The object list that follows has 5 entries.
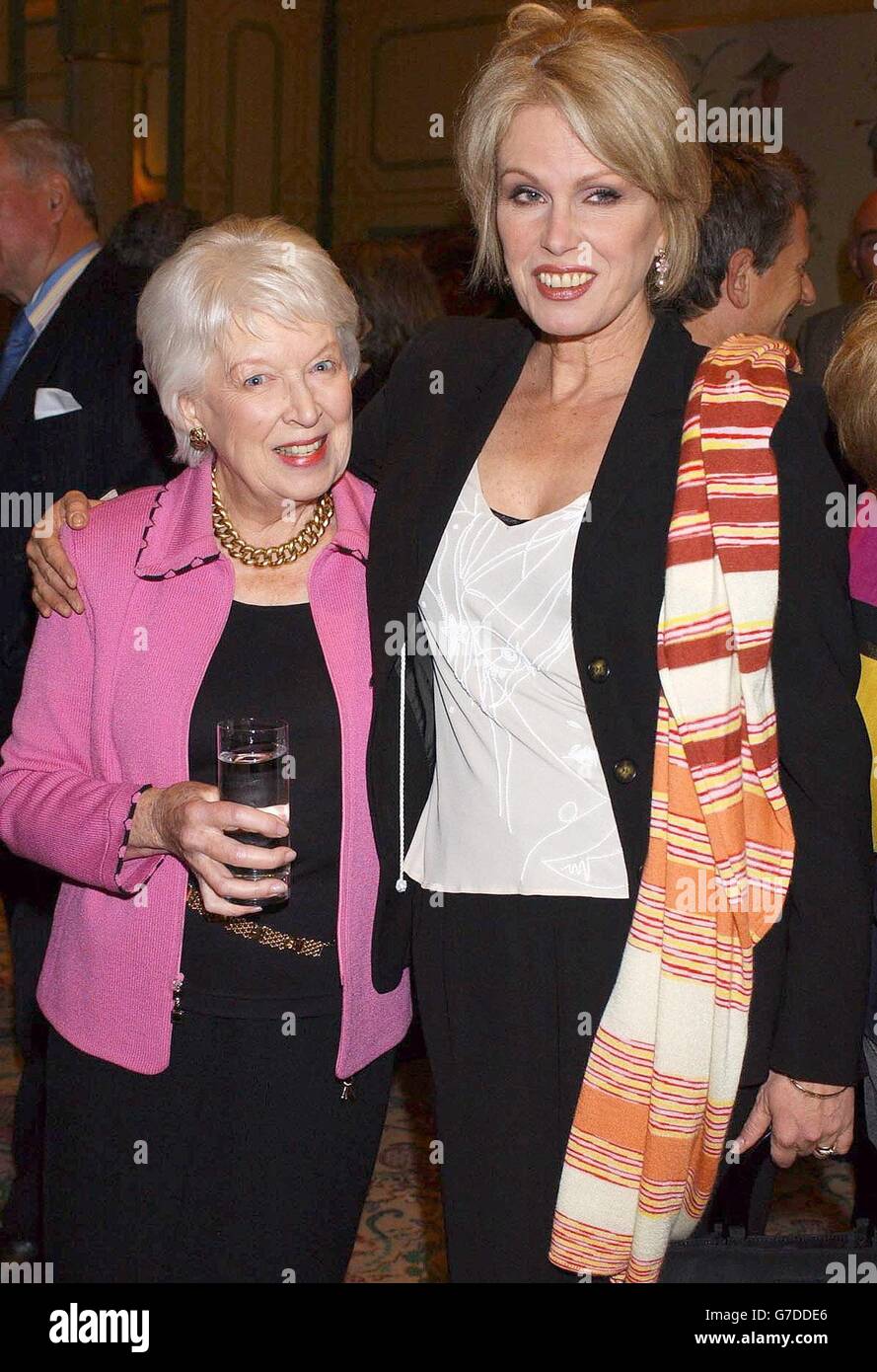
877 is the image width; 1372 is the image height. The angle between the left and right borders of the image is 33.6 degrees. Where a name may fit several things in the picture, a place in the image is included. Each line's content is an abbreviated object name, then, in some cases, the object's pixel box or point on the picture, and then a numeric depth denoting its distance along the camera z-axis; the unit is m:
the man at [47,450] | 2.86
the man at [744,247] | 2.65
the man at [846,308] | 3.75
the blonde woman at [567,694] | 1.62
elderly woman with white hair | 1.84
